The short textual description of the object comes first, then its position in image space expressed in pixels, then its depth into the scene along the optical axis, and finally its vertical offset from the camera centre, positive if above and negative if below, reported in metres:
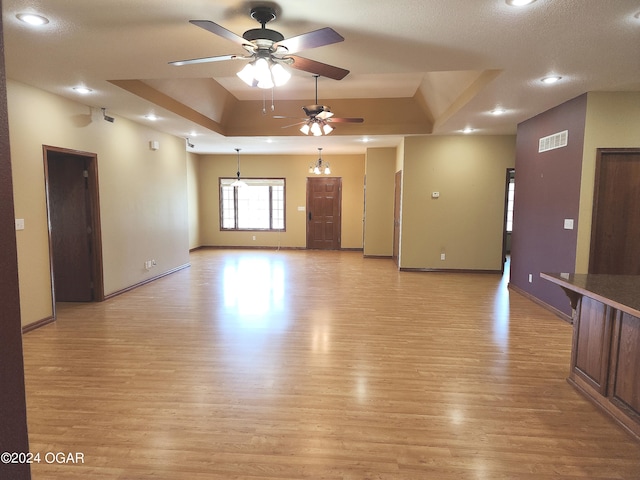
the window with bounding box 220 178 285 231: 10.43 +0.05
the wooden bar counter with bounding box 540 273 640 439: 2.21 -0.89
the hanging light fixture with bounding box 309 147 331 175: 9.28 +1.07
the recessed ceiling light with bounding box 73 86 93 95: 4.10 +1.32
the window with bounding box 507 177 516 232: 10.41 +0.01
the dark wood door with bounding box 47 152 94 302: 5.00 -0.32
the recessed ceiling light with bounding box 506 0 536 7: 2.27 +1.31
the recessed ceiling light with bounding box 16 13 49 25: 2.45 +1.28
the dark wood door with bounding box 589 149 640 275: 4.17 -0.04
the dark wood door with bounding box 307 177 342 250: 10.20 -0.11
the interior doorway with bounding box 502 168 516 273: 6.98 -0.05
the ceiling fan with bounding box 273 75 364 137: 4.88 +1.22
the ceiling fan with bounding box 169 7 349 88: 2.33 +1.09
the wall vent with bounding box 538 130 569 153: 4.52 +0.90
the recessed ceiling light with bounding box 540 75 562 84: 3.62 +1.33
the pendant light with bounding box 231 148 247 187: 9.63 +0.66
